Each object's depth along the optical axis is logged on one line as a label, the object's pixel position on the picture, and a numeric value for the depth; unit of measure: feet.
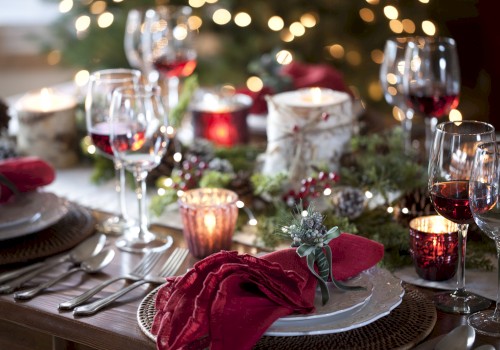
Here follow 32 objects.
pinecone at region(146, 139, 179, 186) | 5.26
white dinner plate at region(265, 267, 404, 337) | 3.45
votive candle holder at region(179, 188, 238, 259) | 4.22
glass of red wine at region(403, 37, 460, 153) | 4.92
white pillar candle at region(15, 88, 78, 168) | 5.52
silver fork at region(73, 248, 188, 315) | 3.78
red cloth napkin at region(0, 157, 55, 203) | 4.60
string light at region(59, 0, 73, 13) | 9.55
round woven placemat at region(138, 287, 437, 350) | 3.44
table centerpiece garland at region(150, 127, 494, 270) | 4.31
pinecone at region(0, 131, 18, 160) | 5.23
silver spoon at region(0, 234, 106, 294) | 4.05
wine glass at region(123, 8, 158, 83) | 5.99
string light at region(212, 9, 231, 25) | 9.42
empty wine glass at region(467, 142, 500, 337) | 3.44
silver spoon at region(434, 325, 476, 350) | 3.42
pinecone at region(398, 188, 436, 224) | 4.40
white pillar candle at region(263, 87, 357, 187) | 4.78
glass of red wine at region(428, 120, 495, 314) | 3.67
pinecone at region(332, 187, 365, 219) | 4.45
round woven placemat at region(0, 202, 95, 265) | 4.30
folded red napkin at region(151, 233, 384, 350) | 3.36
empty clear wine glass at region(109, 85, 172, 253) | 4.38
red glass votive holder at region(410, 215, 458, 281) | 3.95
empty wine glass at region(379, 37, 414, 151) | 5.23
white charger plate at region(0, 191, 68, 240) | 4.41
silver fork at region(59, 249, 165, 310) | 3.84
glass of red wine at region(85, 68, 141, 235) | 4.55
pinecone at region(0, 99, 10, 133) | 5.14
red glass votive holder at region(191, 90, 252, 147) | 5.67
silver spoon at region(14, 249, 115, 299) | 3.96
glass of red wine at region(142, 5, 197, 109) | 5.90
